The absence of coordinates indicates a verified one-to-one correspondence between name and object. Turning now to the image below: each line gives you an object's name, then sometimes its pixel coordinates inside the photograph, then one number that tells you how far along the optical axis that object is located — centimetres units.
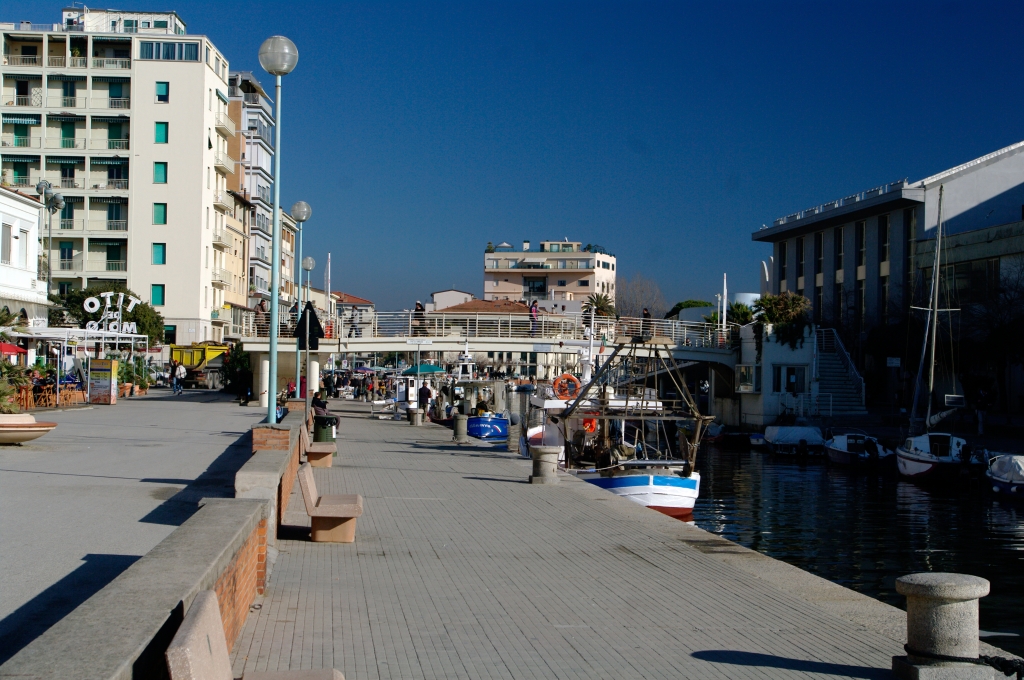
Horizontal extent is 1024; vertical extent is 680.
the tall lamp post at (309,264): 3378
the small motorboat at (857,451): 4016
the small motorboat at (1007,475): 3084
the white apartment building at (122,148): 7044
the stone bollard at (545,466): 1880
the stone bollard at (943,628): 646
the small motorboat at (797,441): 4512
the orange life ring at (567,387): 3403
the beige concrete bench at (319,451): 1867
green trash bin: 2483
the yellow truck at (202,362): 6244
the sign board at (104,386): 3681
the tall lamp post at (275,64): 1469
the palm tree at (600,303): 10769
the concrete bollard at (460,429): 3059
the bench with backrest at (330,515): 1097
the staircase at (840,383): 5181
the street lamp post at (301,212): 2708
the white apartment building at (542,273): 14012
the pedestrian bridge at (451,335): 4850
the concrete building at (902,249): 5216
